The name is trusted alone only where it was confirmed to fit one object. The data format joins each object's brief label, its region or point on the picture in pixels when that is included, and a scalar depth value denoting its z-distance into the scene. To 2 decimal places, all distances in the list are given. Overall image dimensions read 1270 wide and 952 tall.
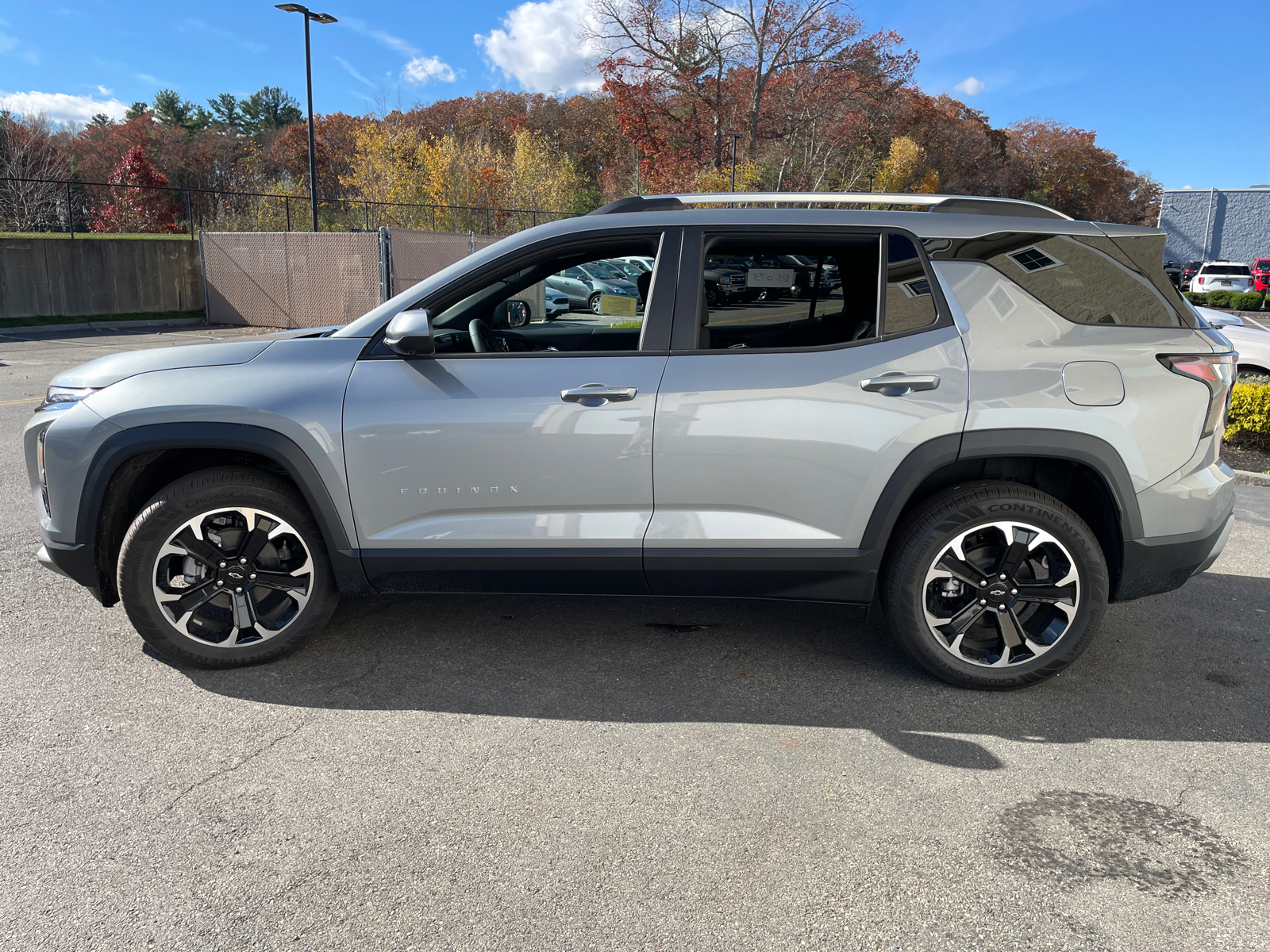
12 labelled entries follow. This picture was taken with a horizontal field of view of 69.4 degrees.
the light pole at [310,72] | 21.53
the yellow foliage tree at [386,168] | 32.03
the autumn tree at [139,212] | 25.47
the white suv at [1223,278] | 35.53
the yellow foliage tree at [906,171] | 49.22
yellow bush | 8.59
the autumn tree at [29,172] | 23.59
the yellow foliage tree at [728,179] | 35.94
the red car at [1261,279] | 34.47
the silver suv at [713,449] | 3.42
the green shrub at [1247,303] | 33.53
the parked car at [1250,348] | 10.23
